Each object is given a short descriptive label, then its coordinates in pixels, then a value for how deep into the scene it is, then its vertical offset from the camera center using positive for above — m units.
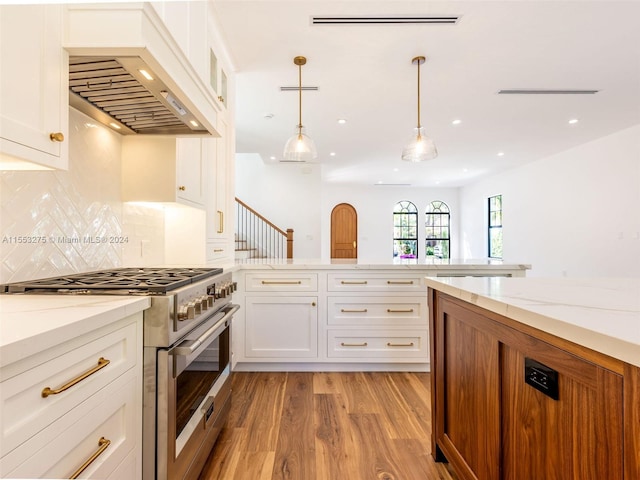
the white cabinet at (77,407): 0.60 -0.38
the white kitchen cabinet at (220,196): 2.42 +0.42
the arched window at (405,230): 10.34 +0.53
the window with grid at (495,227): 8.40 +0.54
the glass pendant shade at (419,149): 2.76 +0.85
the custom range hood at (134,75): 1.04 +0.66
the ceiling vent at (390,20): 2.28 +1.64
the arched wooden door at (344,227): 10.17 +0.61
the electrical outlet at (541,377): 0.81 -0.35
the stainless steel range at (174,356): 1.06 -0.41
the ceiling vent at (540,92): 3.48 +1.72
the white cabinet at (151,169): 1.86 +0.45
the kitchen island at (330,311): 2.63 -0.54
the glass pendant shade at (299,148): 2.66 +0.82
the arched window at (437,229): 10.40 +0.58
